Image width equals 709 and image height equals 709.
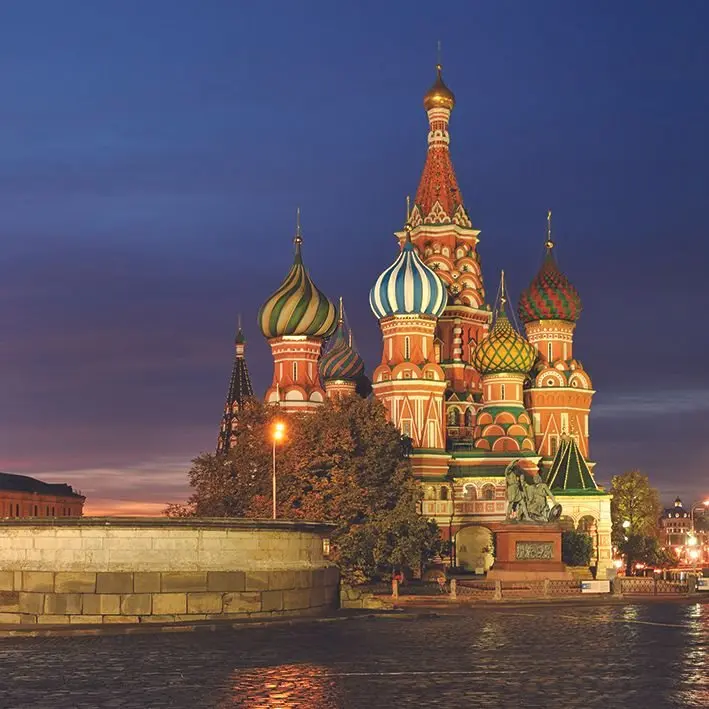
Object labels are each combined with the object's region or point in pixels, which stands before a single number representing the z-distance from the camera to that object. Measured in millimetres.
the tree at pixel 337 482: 56531
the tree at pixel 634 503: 105875
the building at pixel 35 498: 132875
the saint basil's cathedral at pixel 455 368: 83812
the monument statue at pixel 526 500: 58156
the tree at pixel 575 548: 79000
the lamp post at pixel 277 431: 43500
